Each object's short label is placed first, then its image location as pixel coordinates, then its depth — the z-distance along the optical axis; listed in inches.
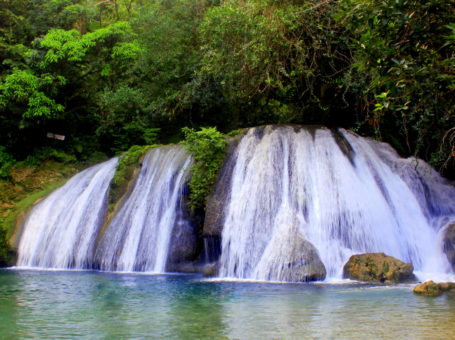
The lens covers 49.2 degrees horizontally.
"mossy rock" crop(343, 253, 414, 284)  385.4
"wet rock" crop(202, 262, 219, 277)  462.9
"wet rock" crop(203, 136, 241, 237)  491.2
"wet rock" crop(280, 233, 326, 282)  402.3
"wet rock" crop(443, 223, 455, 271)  447.5
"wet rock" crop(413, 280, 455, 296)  317.4
